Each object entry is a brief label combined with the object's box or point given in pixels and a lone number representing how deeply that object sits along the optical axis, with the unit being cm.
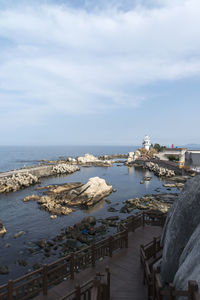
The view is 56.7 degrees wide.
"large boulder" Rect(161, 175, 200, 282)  797
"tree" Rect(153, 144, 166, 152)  11168
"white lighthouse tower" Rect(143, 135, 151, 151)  11531
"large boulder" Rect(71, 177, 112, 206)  3478
